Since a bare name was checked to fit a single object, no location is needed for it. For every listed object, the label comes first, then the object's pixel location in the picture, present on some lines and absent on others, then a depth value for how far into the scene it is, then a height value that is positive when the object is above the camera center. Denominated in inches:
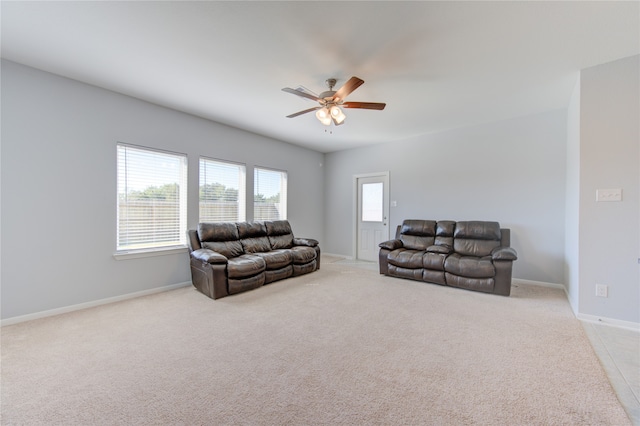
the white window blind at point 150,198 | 144.7 +6.4
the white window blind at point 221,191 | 182.1 +13.6
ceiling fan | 110.6 +48.6
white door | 237.6 -3.4
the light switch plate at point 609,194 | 107.8 +8.1
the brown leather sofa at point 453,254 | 146.8 -27.6
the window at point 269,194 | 218.1 +14.0
